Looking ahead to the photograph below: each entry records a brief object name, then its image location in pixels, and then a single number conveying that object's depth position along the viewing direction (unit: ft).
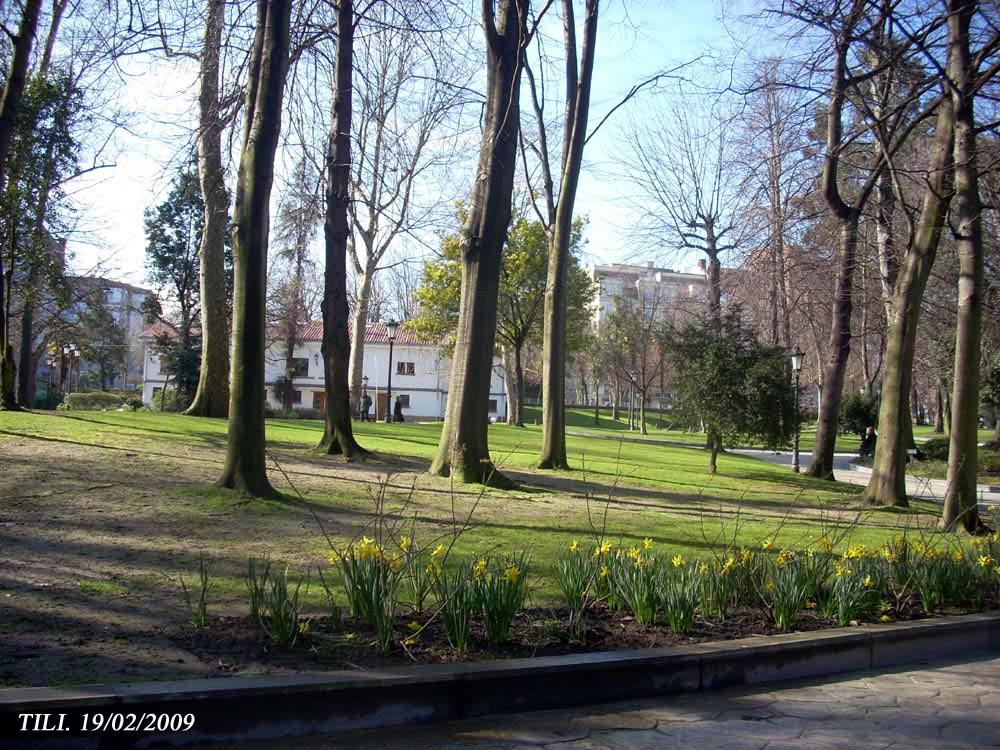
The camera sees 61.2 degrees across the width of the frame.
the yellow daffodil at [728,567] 22.98
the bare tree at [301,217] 52.24
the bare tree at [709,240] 120.86
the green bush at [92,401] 123.75
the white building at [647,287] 171.02
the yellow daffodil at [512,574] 19.24
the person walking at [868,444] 115.24
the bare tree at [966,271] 40.96
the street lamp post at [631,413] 215.31
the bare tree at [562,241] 61.31
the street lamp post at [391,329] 129.05
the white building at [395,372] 242.99
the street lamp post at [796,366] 87.43
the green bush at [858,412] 158.20
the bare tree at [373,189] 48.18
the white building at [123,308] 111.10
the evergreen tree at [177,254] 148.66
